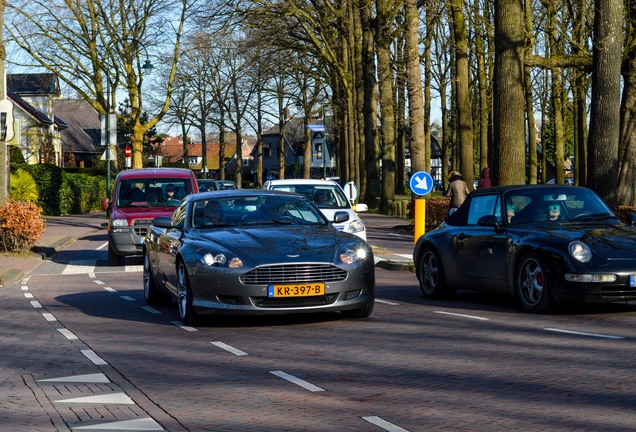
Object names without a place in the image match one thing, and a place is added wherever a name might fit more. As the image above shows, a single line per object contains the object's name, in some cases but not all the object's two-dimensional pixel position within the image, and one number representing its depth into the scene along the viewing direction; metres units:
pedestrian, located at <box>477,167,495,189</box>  24.05
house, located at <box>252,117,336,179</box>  138.27
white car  19.58
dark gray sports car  10.05
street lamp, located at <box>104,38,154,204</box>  42.00
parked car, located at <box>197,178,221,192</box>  39.21
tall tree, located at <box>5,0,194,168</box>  44.59
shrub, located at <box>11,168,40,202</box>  40.91
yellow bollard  18.98
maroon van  20.64
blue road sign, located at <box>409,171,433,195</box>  19.44
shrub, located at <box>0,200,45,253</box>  22.58
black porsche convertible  10.62
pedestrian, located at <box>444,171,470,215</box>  23.39
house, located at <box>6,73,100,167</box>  75.44
